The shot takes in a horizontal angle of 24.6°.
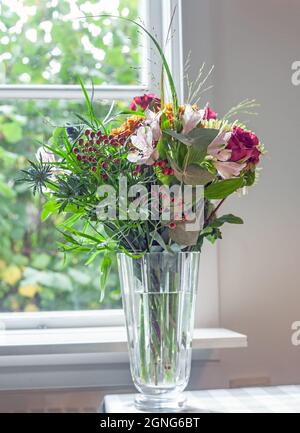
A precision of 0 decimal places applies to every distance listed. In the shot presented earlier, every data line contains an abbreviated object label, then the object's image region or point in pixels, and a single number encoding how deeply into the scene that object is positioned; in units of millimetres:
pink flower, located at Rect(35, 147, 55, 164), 1238
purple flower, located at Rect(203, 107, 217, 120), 1228
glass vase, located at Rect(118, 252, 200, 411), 1206
